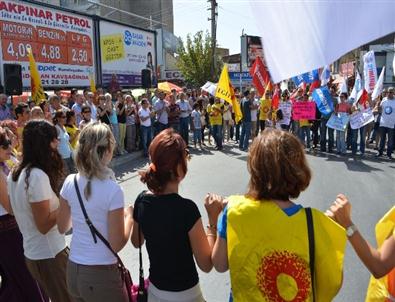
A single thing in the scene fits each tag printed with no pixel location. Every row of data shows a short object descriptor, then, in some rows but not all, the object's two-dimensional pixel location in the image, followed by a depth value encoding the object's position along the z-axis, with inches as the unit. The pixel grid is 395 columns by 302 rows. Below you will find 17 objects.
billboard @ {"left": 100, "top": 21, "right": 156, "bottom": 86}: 797.2
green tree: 1772.9
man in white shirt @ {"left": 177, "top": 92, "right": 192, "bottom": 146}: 568.2
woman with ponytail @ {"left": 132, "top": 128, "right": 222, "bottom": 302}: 84.8
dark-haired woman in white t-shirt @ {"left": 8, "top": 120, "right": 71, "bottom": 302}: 108.0
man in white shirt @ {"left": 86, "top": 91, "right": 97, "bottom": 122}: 434.4
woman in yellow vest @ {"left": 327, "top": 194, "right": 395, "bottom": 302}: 75.1
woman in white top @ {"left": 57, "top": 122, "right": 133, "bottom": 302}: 94.4
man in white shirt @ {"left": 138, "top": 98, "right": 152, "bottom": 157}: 499.5
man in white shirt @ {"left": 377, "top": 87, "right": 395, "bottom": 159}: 457.4
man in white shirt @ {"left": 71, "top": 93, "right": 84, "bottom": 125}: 428.1
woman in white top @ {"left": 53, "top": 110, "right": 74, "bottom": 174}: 294.5
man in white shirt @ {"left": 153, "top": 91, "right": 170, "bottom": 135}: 536.1
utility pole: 1254.3
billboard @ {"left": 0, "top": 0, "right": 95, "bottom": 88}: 572.7
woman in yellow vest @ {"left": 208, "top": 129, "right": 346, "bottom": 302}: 71.6
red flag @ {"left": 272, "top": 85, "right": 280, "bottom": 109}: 560.9
